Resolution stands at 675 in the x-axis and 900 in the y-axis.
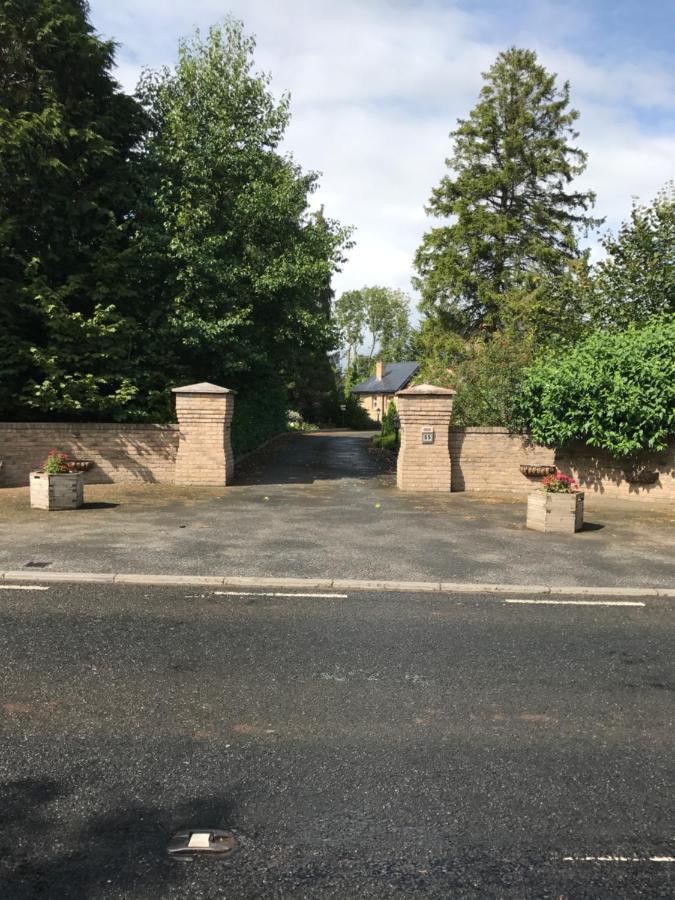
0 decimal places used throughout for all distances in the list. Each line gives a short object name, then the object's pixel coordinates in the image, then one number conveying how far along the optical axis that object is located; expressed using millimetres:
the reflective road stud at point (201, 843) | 2861
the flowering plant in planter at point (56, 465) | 11844
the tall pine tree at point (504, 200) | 34094
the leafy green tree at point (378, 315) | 95875
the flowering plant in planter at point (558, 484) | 10914
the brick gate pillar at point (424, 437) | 14992
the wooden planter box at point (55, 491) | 11695
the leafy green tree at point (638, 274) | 18125
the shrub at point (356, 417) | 60656
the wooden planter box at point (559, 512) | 10719
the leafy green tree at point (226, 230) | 15797
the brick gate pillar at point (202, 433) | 15109
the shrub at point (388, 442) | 26719
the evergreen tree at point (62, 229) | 14453
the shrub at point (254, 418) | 18891
